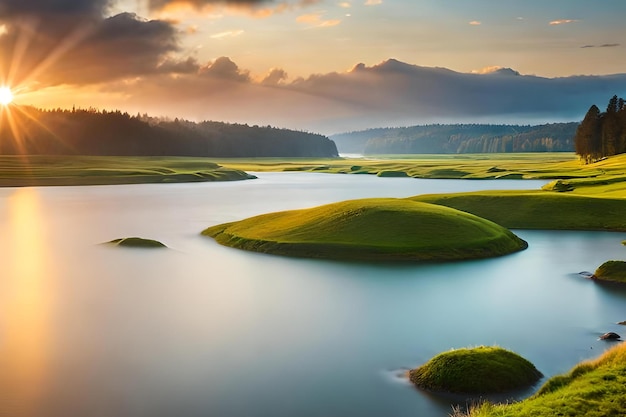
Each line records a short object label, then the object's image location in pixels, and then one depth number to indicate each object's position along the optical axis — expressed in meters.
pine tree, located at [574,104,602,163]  181.38
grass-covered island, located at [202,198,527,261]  55.91
